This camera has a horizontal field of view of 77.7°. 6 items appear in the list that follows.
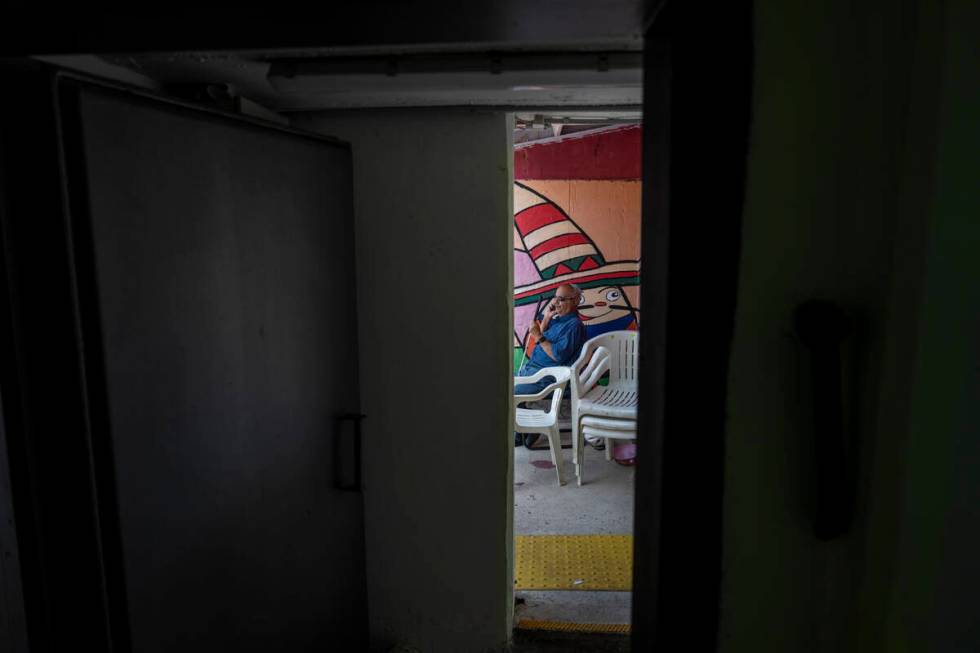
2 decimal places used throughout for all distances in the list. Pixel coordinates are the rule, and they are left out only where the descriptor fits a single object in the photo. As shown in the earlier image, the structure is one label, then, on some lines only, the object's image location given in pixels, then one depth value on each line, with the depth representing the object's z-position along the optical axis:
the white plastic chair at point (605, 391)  4.80
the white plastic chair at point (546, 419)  4.73
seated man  5.66
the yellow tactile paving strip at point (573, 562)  3.29
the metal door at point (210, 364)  1.10
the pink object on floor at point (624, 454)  5.22
